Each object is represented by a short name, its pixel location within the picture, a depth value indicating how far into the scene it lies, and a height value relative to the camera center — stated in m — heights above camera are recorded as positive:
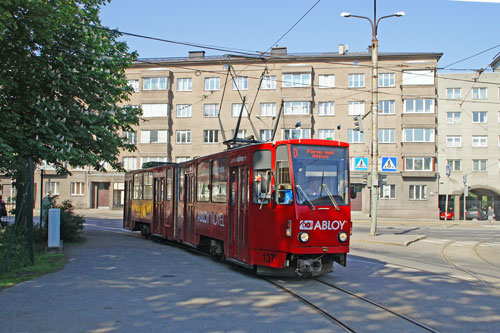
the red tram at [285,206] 10.09 -0.41
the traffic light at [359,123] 22.29 +2.90
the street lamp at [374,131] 22.56 +2.57
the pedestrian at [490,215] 40.91 -2.20
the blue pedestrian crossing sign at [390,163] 23.06 +1.15
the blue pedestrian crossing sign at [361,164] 22.12 +1.06
